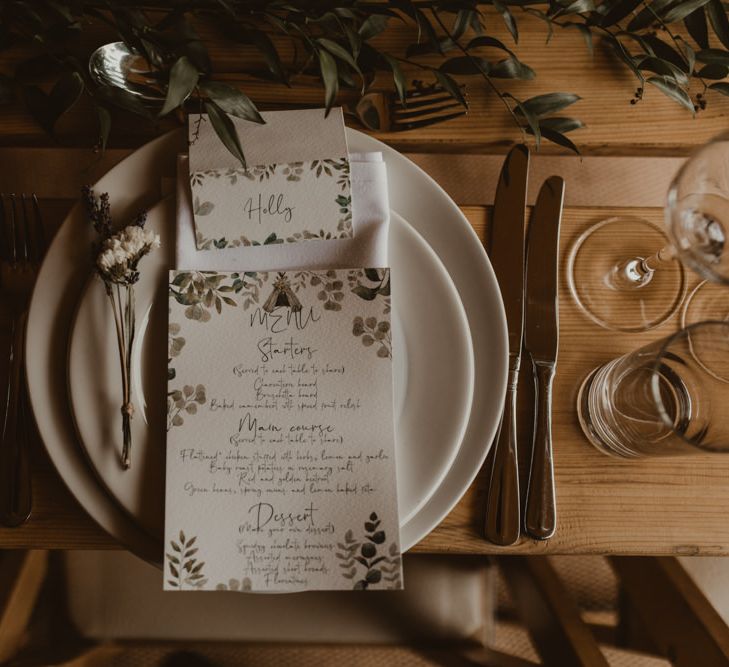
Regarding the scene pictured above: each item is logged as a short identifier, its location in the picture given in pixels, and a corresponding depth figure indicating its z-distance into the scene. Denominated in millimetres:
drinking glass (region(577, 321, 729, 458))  621
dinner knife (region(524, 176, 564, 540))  627
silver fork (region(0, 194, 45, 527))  614
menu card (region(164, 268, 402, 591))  565
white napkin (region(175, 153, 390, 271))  608
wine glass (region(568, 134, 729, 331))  683
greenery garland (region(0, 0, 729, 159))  582
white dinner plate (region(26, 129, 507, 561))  586
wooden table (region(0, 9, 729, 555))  630
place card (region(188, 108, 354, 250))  604
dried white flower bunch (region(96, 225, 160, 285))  557
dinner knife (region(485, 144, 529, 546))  620
